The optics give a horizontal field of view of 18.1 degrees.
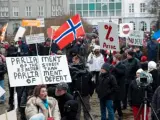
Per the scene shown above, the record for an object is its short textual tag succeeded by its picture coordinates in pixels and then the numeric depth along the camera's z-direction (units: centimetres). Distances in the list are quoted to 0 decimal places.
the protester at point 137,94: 955
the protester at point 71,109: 783
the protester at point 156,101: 827
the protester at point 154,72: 1074
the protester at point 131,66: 1198
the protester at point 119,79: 1148
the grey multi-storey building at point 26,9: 8619
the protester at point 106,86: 1025
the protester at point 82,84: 1039
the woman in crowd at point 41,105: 765
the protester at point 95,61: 1428
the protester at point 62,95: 850
